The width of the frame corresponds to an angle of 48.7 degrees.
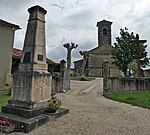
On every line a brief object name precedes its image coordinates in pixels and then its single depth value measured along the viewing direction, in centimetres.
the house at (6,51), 1543
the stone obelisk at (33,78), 570
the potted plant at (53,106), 588
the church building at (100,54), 4278
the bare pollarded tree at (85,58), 4415
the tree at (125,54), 2685
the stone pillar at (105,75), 1269
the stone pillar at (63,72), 1379
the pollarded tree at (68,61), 1437
